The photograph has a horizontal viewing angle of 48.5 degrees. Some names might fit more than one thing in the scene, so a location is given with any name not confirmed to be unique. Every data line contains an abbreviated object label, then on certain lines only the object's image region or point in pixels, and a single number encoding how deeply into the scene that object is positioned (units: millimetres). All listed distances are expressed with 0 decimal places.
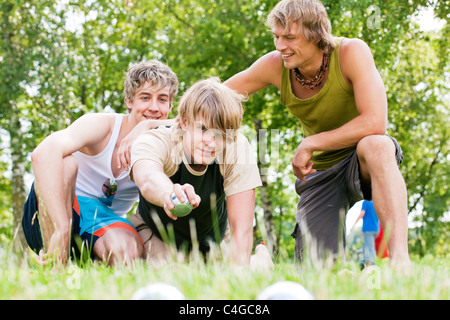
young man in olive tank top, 3477
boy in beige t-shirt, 3293
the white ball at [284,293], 1833
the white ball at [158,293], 1868
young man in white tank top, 3795
